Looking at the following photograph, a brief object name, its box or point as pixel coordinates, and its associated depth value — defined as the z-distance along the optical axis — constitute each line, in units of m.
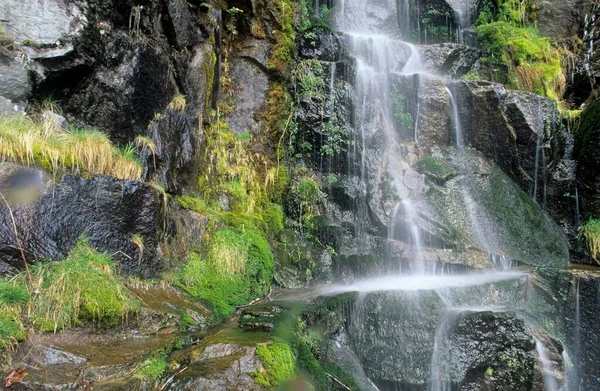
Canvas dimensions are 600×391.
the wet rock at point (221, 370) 3.17
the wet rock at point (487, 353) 5.39
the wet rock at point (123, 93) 5.54
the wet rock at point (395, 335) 5.62
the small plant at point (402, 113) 10.27
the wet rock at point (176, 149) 5.98
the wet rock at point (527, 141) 9.45
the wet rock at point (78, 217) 4.09
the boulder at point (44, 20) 5.16
